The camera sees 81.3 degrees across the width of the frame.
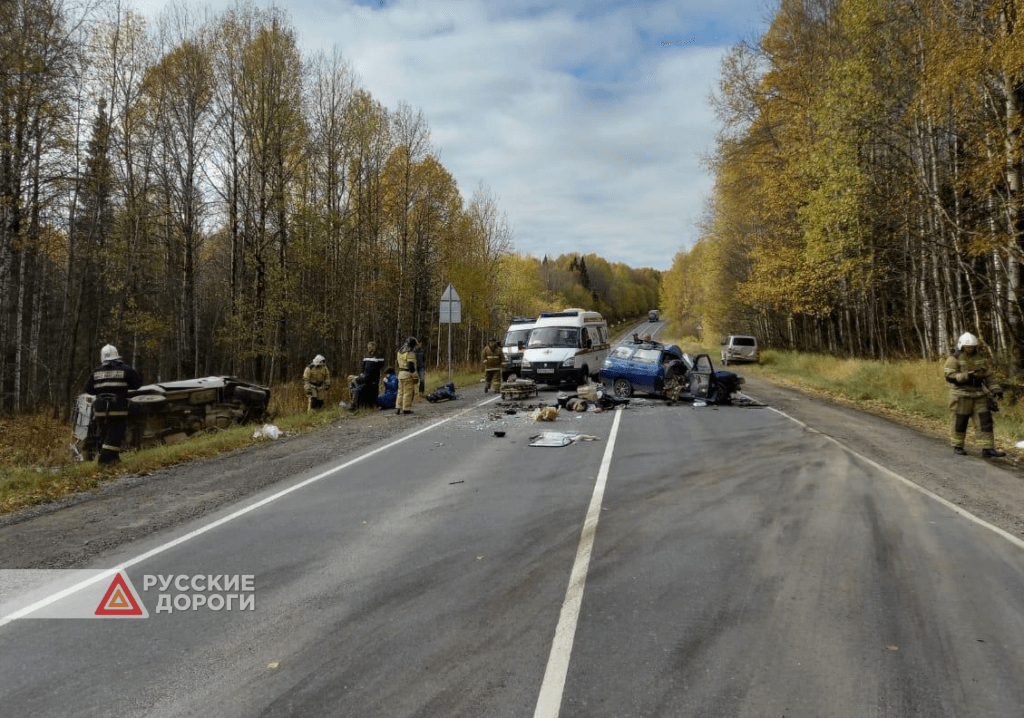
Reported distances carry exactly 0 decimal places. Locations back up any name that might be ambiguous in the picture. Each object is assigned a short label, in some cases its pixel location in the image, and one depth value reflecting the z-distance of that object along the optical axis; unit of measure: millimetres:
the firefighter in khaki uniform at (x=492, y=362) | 19902
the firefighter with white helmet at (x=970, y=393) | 9203
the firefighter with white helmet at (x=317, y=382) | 15250
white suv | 34094
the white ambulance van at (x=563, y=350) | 19234
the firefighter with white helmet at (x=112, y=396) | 8641
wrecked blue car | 15742
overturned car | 10422
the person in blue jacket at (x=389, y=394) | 16125
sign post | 21188
